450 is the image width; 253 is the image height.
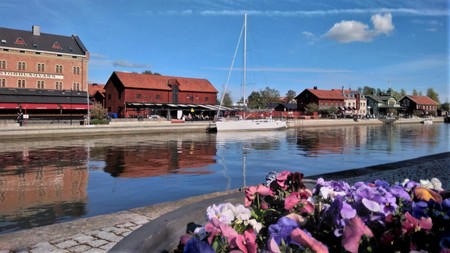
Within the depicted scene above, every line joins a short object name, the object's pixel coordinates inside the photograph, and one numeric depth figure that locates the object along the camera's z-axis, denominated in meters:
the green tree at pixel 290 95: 140.00
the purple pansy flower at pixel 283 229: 1.73
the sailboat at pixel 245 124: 52.38
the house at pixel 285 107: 111.04
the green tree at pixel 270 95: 119.99
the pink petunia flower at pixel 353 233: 1.67
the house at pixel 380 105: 125.69
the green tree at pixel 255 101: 106.03
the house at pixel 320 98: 104.88
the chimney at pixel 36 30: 62.84
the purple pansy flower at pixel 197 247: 1.58
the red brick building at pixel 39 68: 56.19
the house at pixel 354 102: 112.56
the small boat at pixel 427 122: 99.06
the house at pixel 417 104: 133.07
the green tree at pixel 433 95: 162.76
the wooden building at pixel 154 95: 66.50
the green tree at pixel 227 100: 100.25
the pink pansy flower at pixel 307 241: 1.59
